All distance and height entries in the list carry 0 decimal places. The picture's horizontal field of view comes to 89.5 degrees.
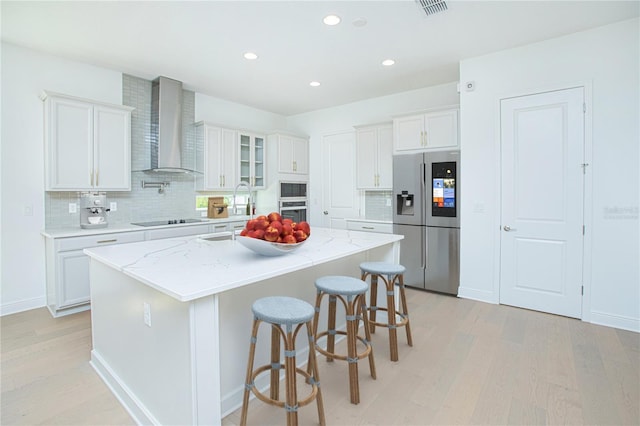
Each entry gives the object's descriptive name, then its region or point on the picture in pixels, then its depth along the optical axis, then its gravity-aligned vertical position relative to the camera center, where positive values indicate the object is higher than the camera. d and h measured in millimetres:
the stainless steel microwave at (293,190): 5672 +323
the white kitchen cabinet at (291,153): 5629 +989
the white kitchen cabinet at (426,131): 4094 +1010
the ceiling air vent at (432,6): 2645 +1683
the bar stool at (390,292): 2416 -672
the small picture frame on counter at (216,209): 5008 -15
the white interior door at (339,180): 5703 +508
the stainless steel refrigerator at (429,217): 3998 -123
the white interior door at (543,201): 3209 +64
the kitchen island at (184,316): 1460 -593
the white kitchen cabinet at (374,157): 4922 +798
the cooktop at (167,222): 4127 -186
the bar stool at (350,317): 1932 -725
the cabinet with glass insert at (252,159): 5316 +828
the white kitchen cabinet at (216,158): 4801 +771
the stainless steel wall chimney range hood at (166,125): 4293 +1129
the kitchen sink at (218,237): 2826 -257
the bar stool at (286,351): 1522 -727
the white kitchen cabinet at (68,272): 3271 -664
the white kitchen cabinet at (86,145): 3414 +714
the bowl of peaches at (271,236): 1967 -177
